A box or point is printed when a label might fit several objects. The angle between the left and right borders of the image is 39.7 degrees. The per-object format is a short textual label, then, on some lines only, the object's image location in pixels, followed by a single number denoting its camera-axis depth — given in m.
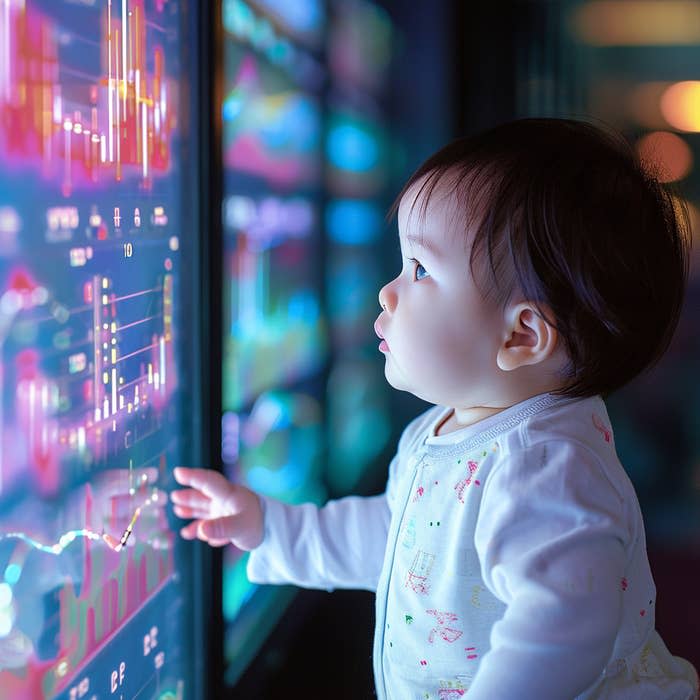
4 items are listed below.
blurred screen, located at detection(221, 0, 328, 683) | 1.64
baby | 0.89
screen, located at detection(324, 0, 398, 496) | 2.44
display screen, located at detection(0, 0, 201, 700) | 0.86
